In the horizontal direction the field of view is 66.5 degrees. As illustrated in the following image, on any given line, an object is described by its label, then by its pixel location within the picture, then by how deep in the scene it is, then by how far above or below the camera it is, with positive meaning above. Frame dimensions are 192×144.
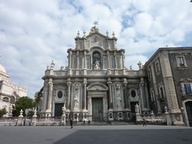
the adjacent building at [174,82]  18.12 +3.39
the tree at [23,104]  39.47 +2.01
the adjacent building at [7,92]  44.06 +6.50
